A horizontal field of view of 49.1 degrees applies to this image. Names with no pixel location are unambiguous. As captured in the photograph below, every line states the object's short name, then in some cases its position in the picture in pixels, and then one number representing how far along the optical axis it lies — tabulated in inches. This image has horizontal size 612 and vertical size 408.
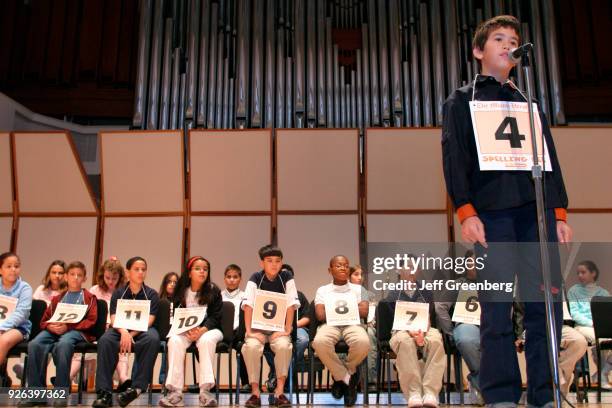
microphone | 95.2
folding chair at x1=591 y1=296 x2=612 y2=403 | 153.7
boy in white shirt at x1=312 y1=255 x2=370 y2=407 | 197.0
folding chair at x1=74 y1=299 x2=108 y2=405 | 197.3
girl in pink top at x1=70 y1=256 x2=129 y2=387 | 245.3
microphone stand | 84.6
